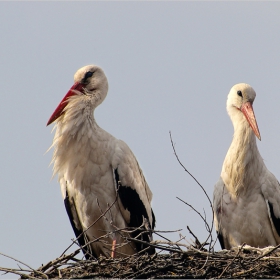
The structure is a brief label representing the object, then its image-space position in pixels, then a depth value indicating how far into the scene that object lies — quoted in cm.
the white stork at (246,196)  1556
